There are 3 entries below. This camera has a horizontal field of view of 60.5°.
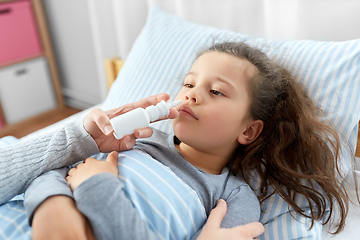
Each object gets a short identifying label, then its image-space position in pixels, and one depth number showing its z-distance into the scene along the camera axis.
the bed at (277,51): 0.91
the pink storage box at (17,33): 2.19
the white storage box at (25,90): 2.31
